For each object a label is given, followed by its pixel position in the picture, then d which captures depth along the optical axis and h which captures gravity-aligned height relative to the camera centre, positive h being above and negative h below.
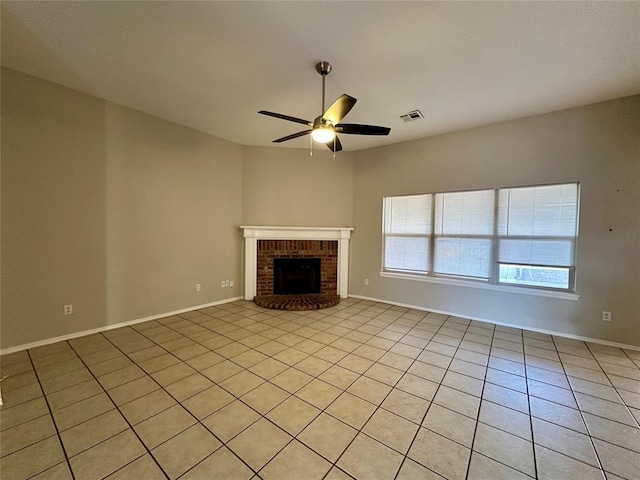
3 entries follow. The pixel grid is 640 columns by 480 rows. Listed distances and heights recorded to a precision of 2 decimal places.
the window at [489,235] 3.34 +0.01
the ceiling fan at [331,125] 2.29 +1.04
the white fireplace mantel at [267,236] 4.78 -0.08
